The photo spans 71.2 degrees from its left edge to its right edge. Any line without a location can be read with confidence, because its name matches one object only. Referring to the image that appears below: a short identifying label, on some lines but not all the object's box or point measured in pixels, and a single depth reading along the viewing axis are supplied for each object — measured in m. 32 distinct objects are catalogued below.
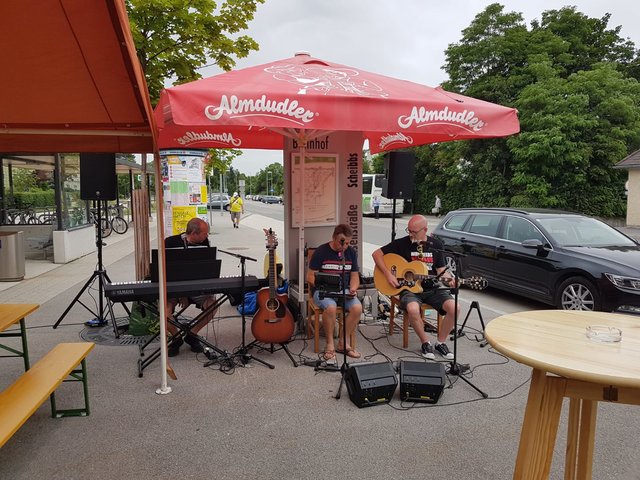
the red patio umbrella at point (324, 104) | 3.34
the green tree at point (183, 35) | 7.67
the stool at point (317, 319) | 4.82
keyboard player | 4.84
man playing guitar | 4.86
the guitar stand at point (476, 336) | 4.86
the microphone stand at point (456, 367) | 4.19
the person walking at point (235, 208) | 21.12
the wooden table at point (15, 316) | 3.32
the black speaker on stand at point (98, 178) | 5.50
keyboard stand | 4.45
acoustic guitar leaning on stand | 4.71
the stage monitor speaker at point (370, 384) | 3.66
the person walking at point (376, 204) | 28.36
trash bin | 8.64
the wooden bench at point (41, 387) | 2.54
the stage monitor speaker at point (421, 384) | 3.71
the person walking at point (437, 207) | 30.04
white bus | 28.62
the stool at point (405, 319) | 5.08
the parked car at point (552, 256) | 5.65
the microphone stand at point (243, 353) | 4.34
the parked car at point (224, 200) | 39.78
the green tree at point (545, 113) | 20.75
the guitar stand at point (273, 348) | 4.59
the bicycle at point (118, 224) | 19.63
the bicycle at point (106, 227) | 16.88
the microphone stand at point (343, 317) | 3.92
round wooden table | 1.97
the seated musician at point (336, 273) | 4.74
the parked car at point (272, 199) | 67.75
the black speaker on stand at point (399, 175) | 6.02
